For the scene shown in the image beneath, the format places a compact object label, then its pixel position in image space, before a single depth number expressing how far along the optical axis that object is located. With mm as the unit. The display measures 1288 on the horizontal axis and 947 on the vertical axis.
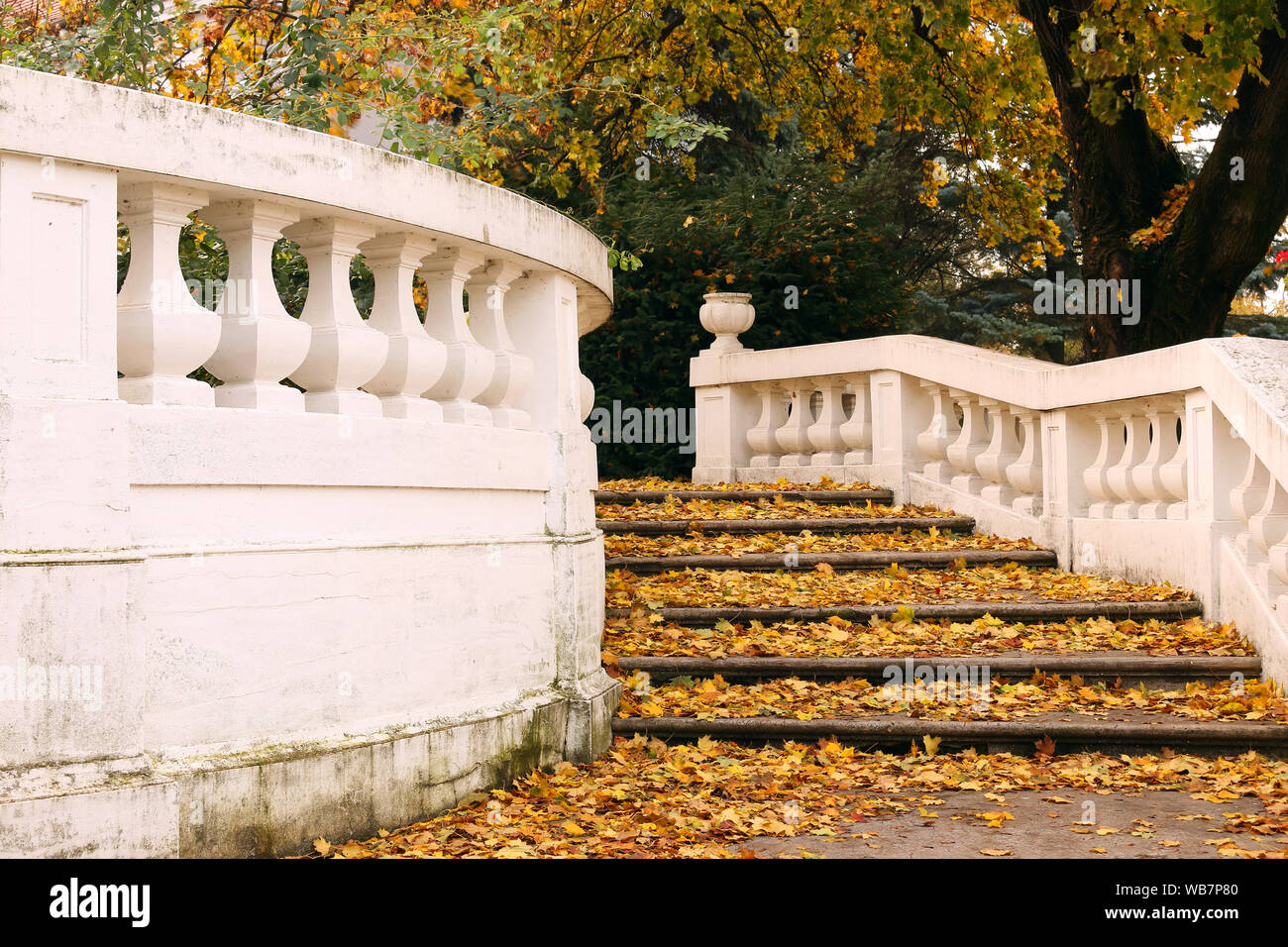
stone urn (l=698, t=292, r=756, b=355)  10727
